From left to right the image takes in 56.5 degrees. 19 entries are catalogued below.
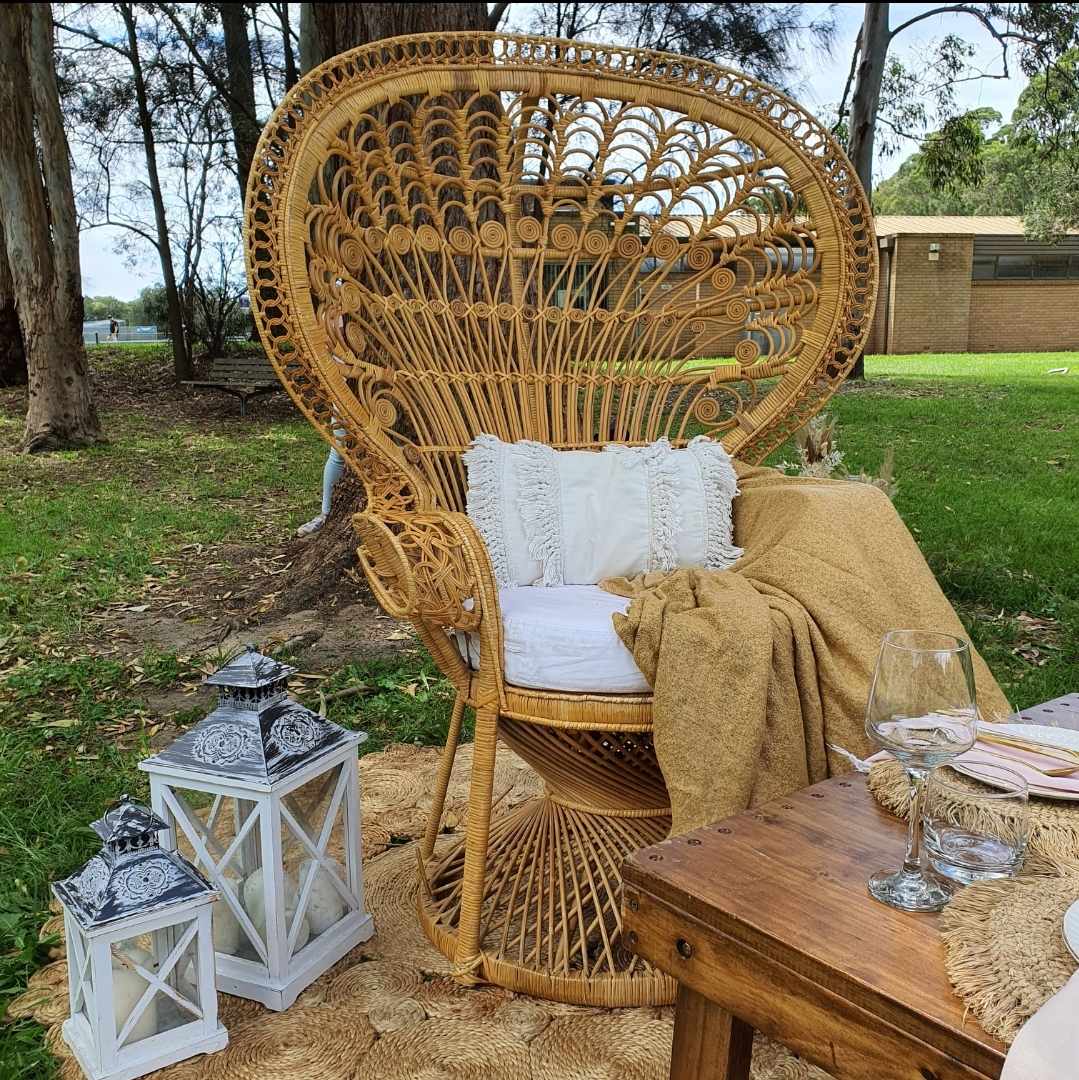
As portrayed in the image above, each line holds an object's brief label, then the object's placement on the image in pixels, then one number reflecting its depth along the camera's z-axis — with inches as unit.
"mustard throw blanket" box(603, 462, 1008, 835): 63.2
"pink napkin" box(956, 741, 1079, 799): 45.4
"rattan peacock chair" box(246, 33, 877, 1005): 69.0
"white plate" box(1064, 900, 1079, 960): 32.8
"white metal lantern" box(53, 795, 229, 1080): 55.5
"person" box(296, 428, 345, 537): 162.2
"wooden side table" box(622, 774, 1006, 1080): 33.2
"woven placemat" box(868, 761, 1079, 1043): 31.6
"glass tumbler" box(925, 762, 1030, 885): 39.6
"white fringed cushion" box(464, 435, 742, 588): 82.0
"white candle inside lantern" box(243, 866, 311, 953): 65.1
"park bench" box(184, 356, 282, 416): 354.6
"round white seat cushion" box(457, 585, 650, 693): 66.0
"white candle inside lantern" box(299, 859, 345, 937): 69.1
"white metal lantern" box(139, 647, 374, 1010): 63.1
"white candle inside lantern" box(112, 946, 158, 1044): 56.9
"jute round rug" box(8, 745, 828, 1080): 59.4
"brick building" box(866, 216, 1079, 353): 595.2
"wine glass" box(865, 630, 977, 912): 38.5
